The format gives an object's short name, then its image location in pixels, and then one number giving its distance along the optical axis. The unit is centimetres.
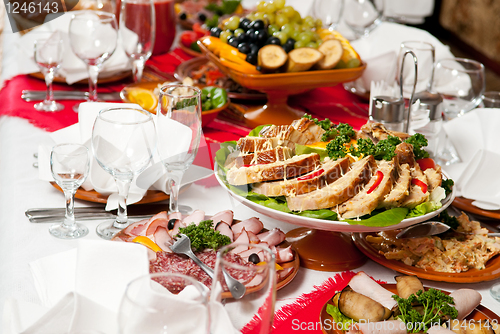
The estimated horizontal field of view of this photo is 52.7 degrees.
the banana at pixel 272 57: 175
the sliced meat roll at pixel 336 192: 103
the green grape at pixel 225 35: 194
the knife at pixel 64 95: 193
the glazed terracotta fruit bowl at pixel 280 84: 174
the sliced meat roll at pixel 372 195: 102
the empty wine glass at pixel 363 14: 257
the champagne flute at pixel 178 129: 111
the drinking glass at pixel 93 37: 173
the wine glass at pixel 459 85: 182
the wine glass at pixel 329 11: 252
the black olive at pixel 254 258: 71
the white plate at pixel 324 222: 100
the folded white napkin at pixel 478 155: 142
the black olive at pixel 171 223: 110
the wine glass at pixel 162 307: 58
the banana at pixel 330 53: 180
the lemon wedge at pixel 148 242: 101
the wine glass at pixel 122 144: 105
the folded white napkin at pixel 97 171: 127
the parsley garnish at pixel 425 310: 84
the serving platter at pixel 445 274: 105
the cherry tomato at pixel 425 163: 127
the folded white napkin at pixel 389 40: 234
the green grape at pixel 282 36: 185
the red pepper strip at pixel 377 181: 108
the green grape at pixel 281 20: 193
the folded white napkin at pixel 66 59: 199
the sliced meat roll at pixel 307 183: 108
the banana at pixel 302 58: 174
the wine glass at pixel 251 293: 62
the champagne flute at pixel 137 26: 194
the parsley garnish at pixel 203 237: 101
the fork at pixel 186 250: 95
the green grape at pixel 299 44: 182
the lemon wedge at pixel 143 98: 176
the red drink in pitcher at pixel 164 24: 238
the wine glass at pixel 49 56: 177
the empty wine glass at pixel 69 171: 114
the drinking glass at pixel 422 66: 179
